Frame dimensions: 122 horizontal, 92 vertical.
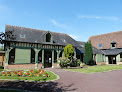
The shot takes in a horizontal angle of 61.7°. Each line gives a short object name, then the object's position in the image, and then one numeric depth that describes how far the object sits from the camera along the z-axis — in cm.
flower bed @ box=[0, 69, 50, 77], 863
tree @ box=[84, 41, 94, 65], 2242
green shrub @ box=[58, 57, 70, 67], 1625
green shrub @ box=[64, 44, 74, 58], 1694
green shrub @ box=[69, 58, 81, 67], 1695
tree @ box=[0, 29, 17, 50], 464
